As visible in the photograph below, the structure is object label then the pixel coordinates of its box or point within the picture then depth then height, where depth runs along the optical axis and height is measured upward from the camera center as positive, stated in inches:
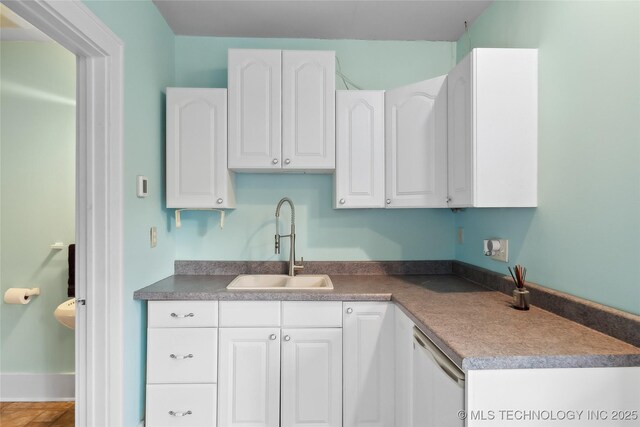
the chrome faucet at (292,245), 85.6 -8.5
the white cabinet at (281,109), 78.0 +23.8
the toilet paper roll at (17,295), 89.0 -22.2
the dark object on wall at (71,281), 90.6 -19.0
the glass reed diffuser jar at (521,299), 56.4 -14.6
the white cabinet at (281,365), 68.8 -31.2
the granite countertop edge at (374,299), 37.0 -16.5
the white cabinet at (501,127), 59.6 +15.0
